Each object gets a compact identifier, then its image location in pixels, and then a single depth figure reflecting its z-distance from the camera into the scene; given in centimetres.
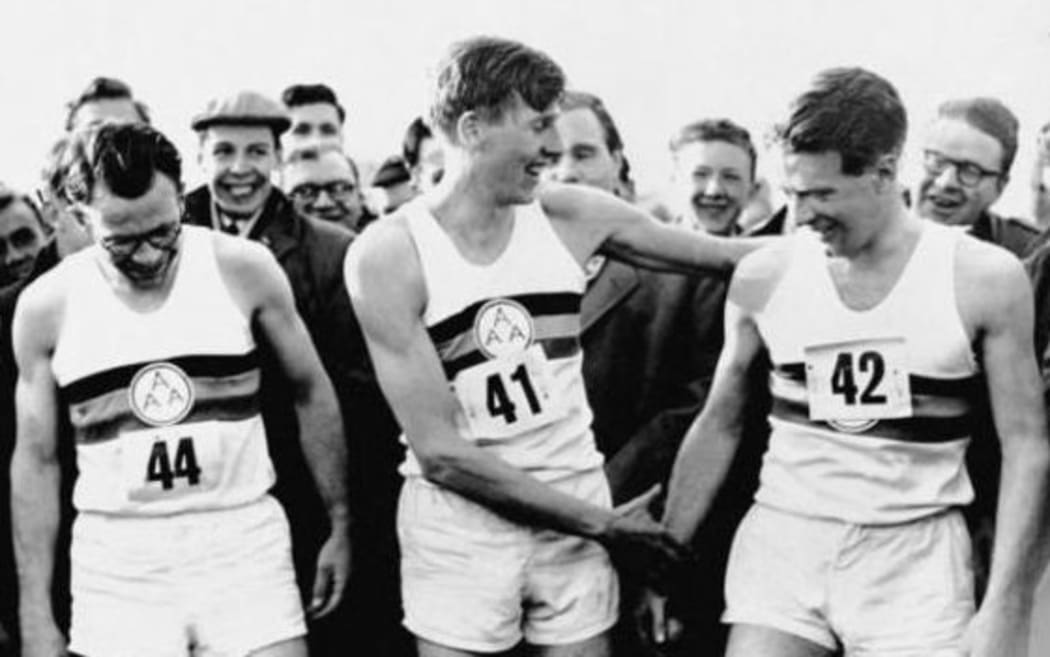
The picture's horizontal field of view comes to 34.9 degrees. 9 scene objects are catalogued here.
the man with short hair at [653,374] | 538
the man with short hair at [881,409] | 430
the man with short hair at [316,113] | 874
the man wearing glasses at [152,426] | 461
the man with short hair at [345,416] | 550
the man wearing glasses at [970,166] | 572
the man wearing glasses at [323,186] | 775
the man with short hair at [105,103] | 744
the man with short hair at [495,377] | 468
